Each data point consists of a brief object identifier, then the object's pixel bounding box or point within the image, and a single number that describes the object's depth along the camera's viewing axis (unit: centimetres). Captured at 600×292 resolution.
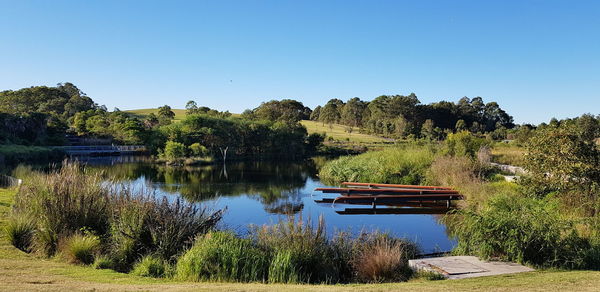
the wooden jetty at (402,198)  2023
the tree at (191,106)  10388
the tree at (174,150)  4934
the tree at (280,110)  8117
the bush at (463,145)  2846
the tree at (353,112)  10419
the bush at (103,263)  837
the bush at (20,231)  953
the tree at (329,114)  10888
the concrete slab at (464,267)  808
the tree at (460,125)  7950
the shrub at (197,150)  5297
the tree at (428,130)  7159
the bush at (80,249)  870
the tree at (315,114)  12554
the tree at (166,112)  9344
